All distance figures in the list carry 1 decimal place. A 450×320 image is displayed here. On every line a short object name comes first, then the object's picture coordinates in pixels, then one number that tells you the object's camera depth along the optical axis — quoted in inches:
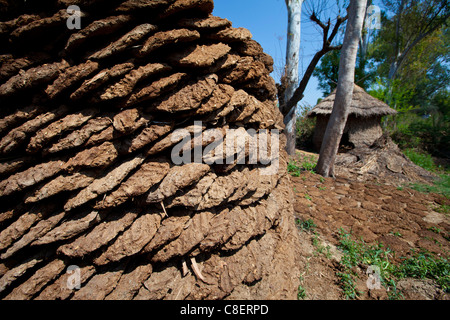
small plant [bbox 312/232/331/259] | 95.0
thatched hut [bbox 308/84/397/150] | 344.8
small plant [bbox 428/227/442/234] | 118.9
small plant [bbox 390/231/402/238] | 114.4
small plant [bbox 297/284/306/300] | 72.7
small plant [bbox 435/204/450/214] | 144.1
